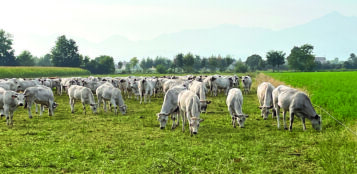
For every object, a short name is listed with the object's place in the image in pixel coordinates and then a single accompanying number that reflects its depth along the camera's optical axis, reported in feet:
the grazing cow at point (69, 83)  114.32
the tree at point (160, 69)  440.04
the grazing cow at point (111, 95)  67.15
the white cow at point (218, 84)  109.50
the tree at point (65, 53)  406.82
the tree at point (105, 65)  394.11
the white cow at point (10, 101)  54.08
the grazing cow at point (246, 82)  116.06
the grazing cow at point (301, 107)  45.62
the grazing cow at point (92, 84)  104.85
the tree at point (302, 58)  439.22
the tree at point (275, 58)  422.82
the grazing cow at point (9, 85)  93.76
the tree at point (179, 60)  445.37
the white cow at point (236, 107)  50.08
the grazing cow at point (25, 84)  105.09
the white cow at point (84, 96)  68.03
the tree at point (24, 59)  375.57
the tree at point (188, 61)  442.09
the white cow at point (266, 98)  58.23
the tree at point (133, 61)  568.08
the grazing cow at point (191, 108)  43.47
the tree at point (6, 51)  351.77
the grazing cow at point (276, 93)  51.65
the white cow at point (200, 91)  65.30
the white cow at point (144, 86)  91.62
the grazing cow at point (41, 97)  63.05
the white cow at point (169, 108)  50.65
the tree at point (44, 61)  596.46
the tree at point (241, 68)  464.24
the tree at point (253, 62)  602.44
